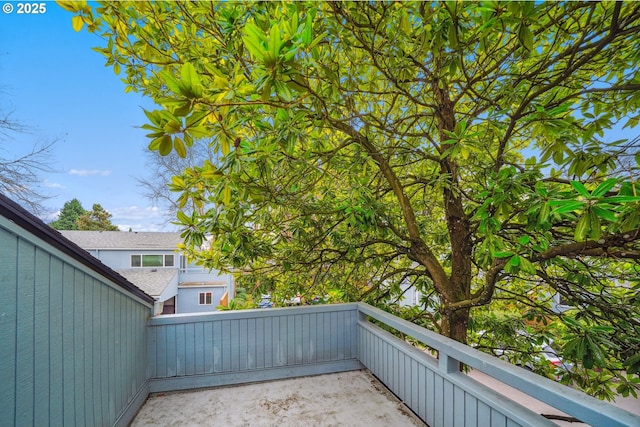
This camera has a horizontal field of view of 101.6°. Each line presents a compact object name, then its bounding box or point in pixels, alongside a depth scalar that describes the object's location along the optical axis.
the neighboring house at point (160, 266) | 9.44
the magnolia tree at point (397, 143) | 1.12
